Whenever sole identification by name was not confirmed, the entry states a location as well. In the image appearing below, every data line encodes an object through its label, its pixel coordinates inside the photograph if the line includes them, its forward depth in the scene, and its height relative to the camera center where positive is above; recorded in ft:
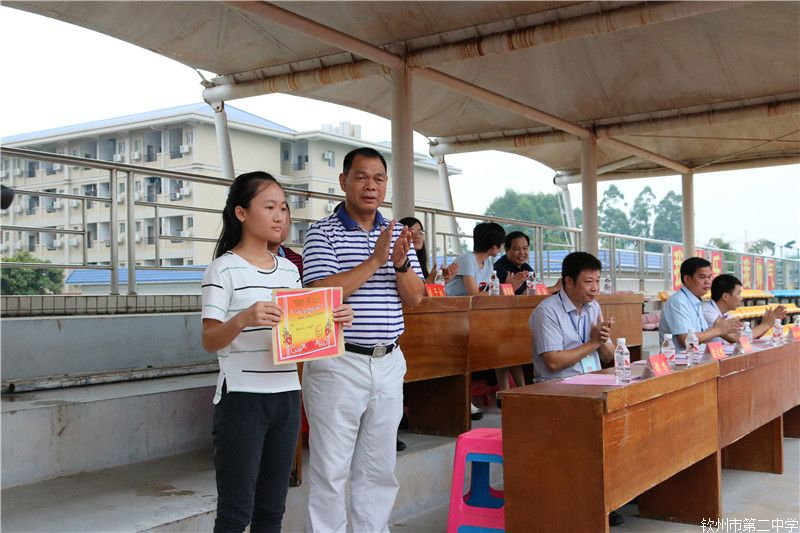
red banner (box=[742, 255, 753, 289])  55.52 -0.28
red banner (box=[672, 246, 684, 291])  46.85 +0.46
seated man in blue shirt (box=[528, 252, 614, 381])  11.72 -0.85
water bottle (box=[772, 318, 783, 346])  16.01 -1.41
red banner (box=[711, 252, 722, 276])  51.32 +0.48
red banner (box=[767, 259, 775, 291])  61.31 -0.56
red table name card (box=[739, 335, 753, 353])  14.19 -1.39
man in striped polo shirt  7.63 -0.87
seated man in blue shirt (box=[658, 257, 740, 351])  14.93 -0.80
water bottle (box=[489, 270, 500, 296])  16.00 -0.28
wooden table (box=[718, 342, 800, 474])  12.27 -2.37
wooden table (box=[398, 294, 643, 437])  12.38 -1.29
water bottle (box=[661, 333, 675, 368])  11.38 -1.18
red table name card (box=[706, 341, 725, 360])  12.62 -1.33
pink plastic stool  9.91 -2.75
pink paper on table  9.57 -1.36
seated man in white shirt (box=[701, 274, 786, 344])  17.26 -0.72
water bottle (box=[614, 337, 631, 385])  9.72 -1.18
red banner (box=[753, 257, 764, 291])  58.26 -0.48
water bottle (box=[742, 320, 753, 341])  15.54 -1.29
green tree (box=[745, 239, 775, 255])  104.06 +3.10
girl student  6.50 -0.74
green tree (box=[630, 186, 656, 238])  132.67 +10.29
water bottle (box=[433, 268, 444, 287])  15.10 -0.08
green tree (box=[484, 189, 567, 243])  110.32 +9.63
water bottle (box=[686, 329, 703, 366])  11.91 -1.22
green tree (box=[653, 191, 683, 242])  133.69 +9.31
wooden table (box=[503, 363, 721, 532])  8.33 -2.00
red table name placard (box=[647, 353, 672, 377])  10.22 -1.26
